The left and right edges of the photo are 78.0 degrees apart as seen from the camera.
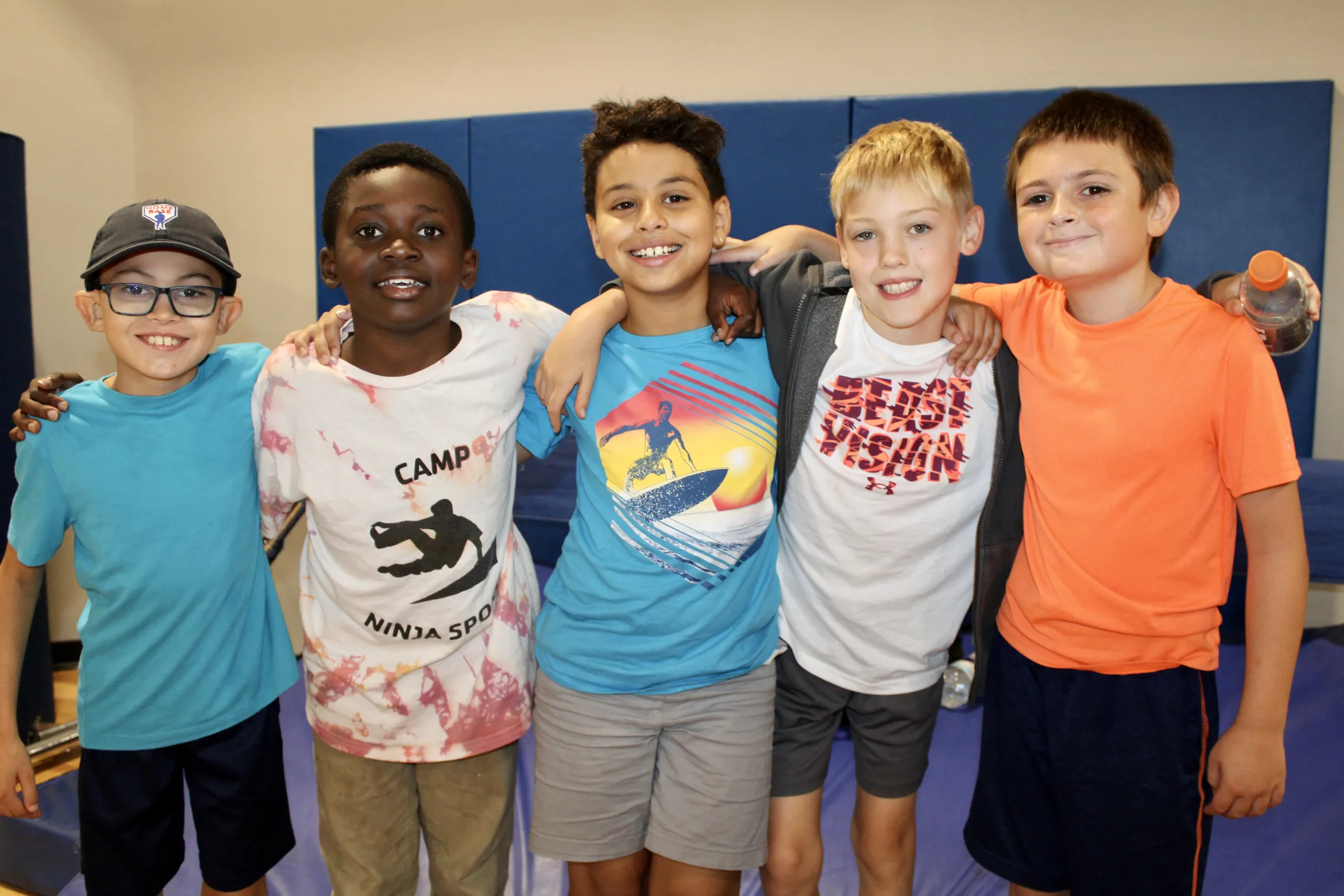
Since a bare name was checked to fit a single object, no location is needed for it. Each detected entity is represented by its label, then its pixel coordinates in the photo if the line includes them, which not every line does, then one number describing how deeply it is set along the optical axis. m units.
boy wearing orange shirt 1.20
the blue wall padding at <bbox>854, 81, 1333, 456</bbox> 2.67
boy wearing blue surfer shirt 1.30
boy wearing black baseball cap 1.32
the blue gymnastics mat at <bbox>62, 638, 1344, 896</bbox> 1.65
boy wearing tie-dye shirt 1.32
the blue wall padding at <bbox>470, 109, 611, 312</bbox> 3.29
